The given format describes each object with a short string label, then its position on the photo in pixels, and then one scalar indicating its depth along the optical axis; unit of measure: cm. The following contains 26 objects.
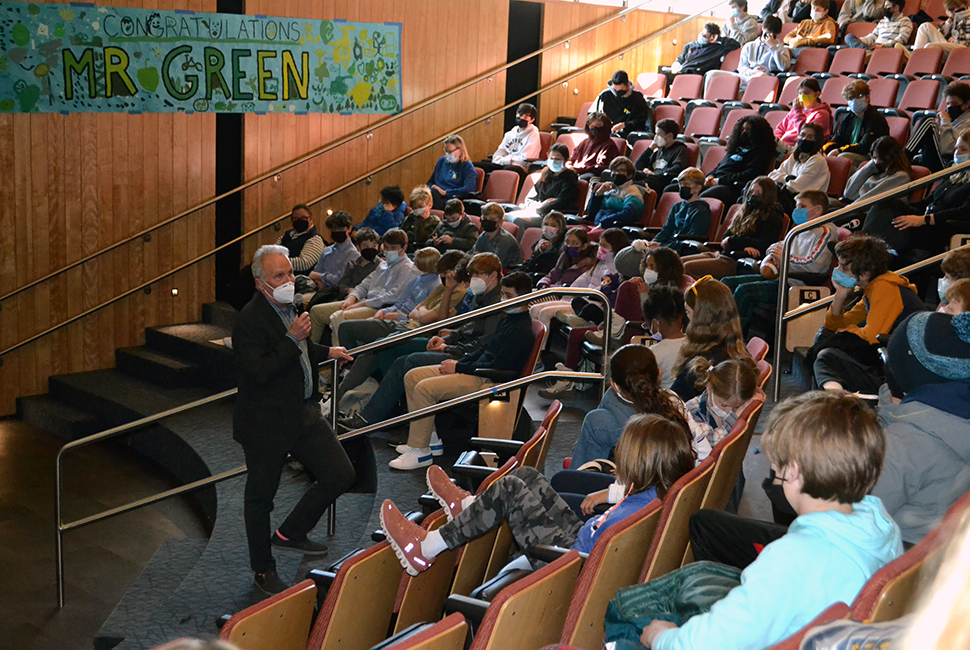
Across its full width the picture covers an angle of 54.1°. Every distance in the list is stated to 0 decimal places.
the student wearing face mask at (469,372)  450
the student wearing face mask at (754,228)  548
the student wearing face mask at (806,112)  674
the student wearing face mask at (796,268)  500
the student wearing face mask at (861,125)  624
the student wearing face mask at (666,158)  706
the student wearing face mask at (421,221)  711
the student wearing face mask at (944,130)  588
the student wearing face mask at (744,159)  638
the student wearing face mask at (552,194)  723
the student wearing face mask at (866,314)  385
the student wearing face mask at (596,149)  768
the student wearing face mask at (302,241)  704
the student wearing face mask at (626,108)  826
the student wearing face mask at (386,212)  747
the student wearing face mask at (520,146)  846
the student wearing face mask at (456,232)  677
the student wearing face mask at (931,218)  491
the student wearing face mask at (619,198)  659
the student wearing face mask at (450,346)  485
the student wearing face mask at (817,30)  865
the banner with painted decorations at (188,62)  664
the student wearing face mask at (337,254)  689
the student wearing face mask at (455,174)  799
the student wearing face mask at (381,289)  611
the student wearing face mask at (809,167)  605
